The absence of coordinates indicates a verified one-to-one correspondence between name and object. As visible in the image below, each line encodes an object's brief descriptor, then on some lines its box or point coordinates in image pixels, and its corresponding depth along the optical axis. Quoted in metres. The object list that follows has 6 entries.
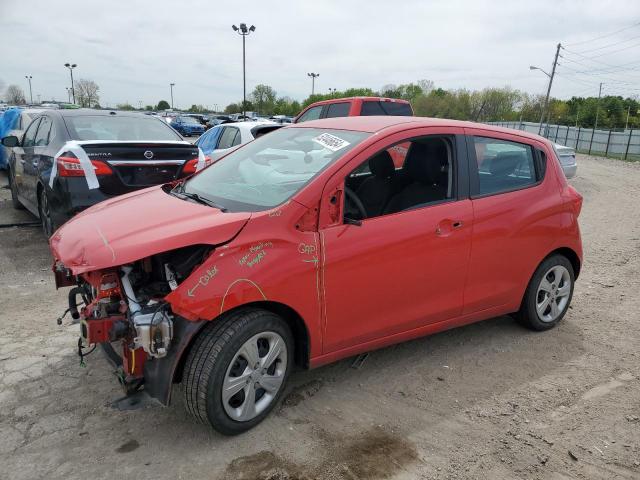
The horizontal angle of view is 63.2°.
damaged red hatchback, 2.75
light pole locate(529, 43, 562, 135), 49.06
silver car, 12.37
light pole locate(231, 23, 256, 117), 38.88
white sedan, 9.14
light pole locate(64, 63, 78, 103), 77.54
